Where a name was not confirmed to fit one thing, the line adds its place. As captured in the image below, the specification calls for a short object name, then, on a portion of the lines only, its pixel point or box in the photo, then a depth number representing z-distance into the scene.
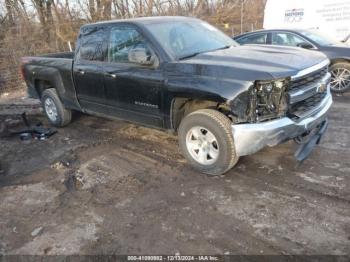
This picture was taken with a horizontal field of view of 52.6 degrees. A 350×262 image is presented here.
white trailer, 11.34
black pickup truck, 3.87
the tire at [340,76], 8.09
